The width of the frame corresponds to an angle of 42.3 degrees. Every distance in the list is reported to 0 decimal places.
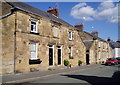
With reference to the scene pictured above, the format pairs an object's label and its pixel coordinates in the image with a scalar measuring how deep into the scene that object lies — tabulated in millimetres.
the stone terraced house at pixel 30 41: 13812
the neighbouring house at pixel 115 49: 52984
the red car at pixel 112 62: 29328
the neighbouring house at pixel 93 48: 31188
